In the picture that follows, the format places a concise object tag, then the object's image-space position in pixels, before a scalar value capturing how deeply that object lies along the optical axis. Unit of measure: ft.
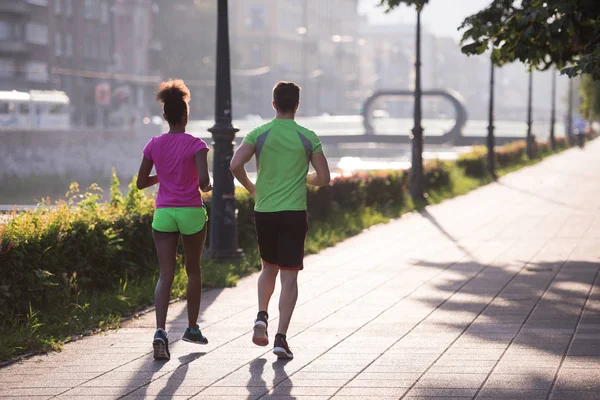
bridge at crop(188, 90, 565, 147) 265.54
